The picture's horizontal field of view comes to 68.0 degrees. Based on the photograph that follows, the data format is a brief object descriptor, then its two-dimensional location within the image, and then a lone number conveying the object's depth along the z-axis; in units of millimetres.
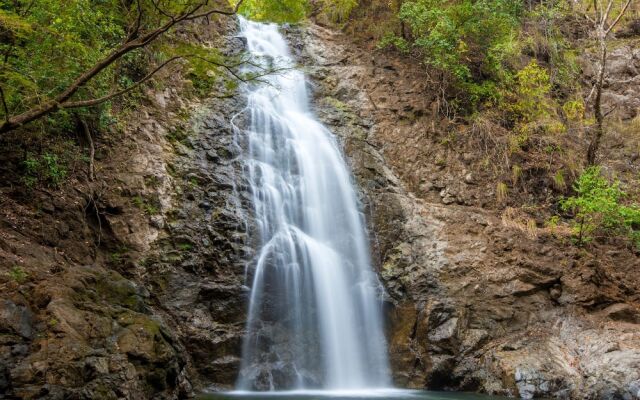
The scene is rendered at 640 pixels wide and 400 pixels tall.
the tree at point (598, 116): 11961
